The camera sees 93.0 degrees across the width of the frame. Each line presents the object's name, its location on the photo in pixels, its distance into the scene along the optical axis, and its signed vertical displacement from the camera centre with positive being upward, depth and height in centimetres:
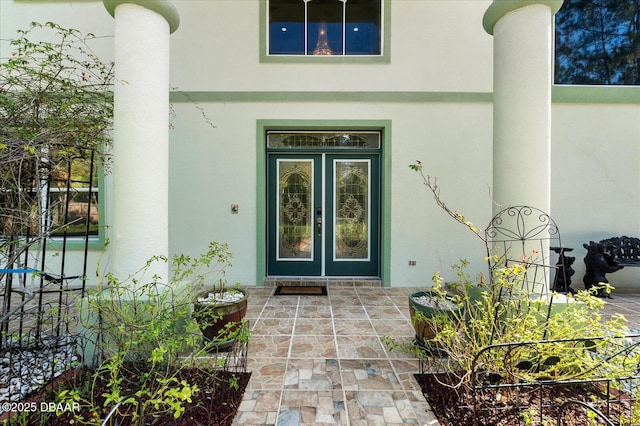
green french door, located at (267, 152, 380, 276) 522 +0
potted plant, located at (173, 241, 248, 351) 259 -83
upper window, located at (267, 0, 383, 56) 501 +315
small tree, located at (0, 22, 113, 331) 221 +55
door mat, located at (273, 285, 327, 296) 452 -114
